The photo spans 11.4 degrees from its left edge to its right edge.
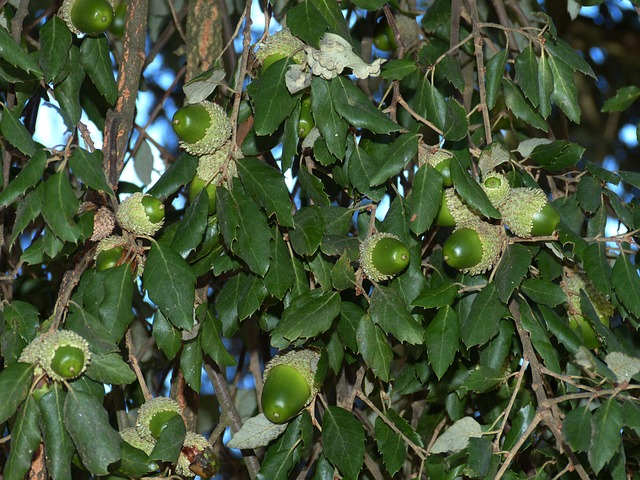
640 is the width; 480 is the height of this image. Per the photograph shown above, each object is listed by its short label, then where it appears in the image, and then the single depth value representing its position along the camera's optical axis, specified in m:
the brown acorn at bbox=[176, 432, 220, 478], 1.30
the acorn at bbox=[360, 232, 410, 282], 1.29
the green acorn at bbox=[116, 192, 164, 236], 1.29
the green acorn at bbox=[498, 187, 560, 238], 1.29
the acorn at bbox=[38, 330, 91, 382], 1.26
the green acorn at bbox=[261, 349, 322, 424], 1.29
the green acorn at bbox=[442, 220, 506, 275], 1.29
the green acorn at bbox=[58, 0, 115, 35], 1.32
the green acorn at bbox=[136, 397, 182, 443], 1.29
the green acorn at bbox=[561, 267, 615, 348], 1.33
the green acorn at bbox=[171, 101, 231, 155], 1.30
